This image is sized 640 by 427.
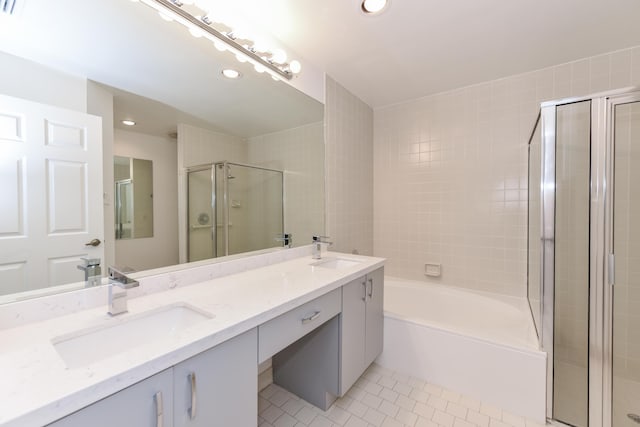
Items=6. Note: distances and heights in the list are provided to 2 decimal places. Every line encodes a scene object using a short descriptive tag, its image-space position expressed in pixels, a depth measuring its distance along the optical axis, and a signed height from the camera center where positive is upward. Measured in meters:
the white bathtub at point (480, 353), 1.47 -0.90
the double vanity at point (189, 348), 0.56 -0.38
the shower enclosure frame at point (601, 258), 1.35 -0.25
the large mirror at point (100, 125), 0.85 +0.36
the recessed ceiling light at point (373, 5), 1.42 +1.12
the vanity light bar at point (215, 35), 1.16 +0.89
